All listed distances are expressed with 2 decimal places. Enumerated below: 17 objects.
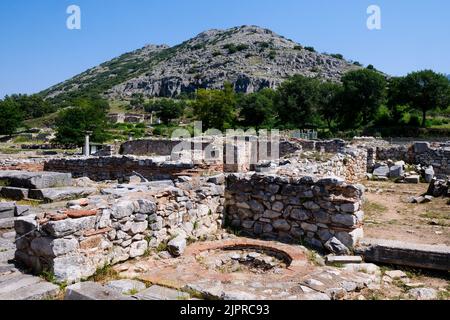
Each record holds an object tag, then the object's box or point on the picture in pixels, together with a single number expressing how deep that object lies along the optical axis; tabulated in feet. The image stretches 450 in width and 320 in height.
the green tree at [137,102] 321.85
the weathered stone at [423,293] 15.90
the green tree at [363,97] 175.32
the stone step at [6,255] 17.62
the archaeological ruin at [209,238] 15.67
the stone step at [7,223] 24.44
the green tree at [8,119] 182.21
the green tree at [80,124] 127.24
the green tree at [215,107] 163.63
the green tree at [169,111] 251.60
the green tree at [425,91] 152.05
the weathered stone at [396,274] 18.24
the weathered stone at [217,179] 24.81
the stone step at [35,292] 13.51
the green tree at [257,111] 199.41
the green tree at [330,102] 181.37
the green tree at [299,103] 185.26
